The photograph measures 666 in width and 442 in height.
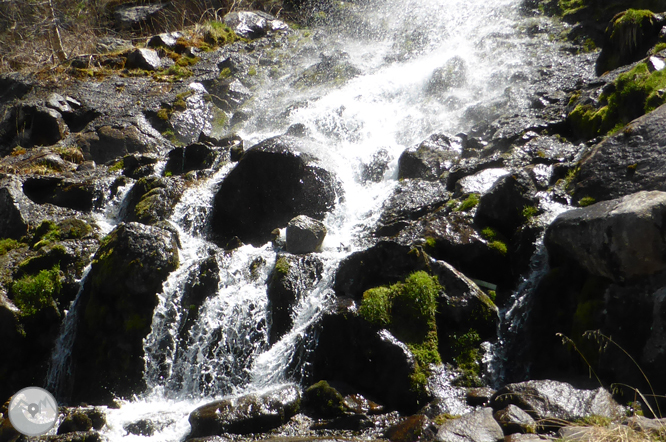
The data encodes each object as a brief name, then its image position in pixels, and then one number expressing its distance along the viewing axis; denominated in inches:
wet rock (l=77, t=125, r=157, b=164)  485.4
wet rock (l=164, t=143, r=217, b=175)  423.2
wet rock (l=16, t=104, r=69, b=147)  492.1
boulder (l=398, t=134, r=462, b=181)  367.9
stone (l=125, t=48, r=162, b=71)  637.9
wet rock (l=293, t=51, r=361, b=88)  599.3
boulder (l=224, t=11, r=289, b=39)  747.4
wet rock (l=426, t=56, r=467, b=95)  511.5
